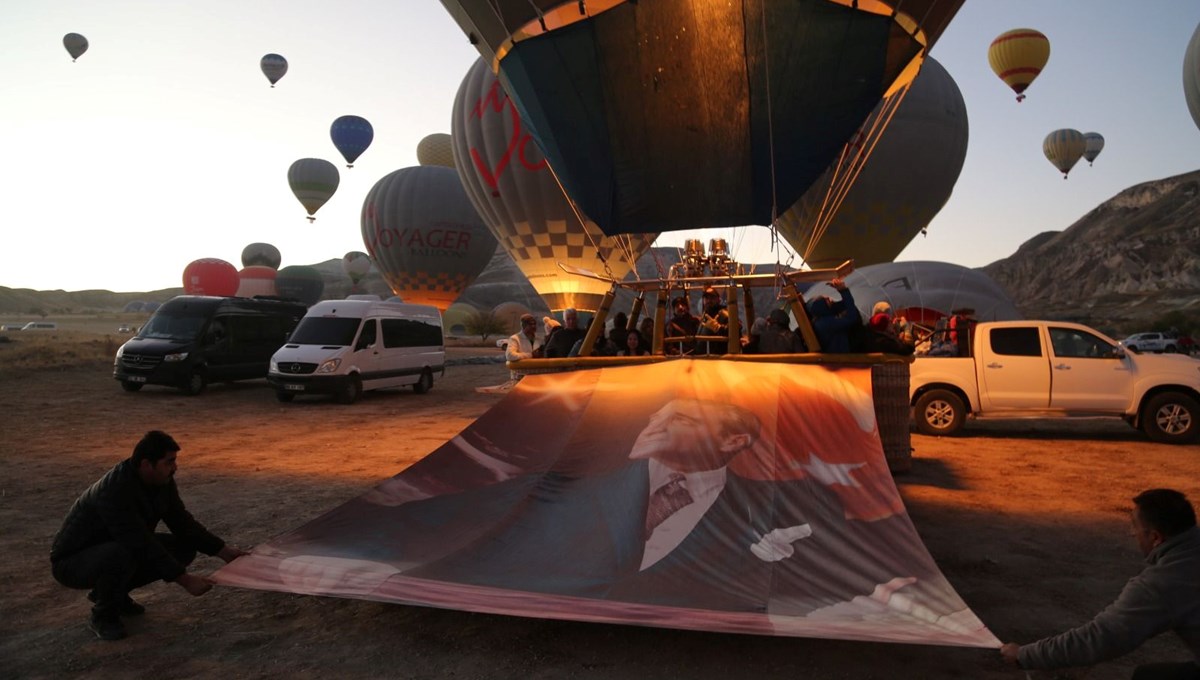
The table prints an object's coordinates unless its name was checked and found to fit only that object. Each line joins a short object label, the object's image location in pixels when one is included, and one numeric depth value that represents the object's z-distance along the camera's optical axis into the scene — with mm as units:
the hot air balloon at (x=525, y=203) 25719
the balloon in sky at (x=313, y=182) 60375
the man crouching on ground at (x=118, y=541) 4395
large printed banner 4168
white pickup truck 11711
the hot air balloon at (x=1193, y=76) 29000
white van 17312
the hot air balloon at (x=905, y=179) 27828
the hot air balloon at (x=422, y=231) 42344
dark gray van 17734
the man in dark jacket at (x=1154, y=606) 2867
